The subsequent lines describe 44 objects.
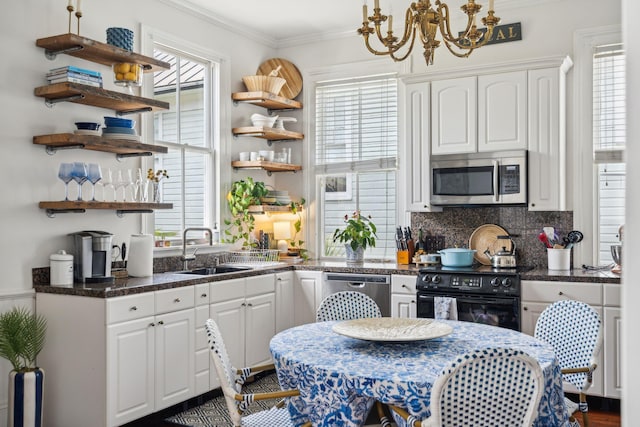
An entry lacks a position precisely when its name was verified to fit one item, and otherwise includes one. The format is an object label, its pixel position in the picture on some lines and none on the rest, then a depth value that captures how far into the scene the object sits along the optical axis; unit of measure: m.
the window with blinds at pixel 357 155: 5.53
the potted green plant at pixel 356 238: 5.27
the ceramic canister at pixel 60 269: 3.67
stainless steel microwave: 4.55
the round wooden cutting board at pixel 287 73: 5.80
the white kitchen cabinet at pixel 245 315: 4.34
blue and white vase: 3.31
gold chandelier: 2.75
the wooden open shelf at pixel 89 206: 3.65
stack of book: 3.67
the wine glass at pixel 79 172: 3.71
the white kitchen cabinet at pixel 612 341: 4.00
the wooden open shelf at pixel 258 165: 5.32
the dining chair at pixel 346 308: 3.53
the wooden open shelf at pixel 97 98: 3.64
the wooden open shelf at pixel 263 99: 5.32
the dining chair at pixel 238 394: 2.45
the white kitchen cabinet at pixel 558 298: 4.05
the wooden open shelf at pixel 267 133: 5.37
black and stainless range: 4.24
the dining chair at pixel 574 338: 2.79
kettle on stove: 4.65
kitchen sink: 4.77
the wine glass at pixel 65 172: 3.70
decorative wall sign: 4.90
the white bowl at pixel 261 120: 5.44
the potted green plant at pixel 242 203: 5.24
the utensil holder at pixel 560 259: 4.48
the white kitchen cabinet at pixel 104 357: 3.44
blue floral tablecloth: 2.17
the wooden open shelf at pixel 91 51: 3.66
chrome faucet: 4.65
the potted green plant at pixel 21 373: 3.31
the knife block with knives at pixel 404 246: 5.18
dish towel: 4.33
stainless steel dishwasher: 4.77
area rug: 3.89
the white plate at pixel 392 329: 2.59
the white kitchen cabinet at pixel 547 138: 4.49
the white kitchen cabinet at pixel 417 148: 4.91
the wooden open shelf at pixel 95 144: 3.63
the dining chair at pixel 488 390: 1.94
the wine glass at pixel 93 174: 3.77
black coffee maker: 3.77
